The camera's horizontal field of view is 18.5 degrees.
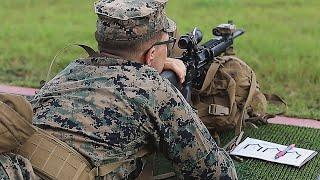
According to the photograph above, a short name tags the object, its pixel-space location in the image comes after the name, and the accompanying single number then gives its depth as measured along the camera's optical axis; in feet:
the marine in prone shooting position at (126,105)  12.20
